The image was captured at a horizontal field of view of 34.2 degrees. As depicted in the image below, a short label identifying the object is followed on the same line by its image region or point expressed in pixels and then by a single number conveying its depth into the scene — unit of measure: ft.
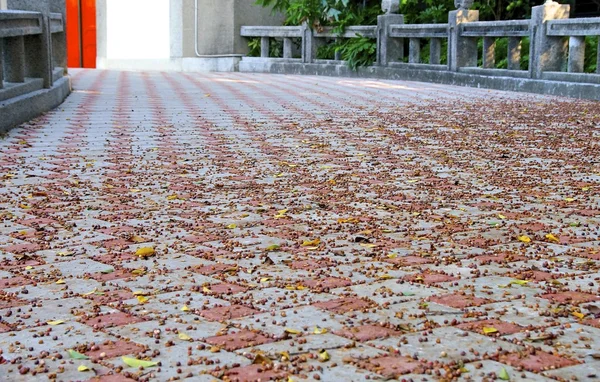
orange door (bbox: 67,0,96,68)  84.23
